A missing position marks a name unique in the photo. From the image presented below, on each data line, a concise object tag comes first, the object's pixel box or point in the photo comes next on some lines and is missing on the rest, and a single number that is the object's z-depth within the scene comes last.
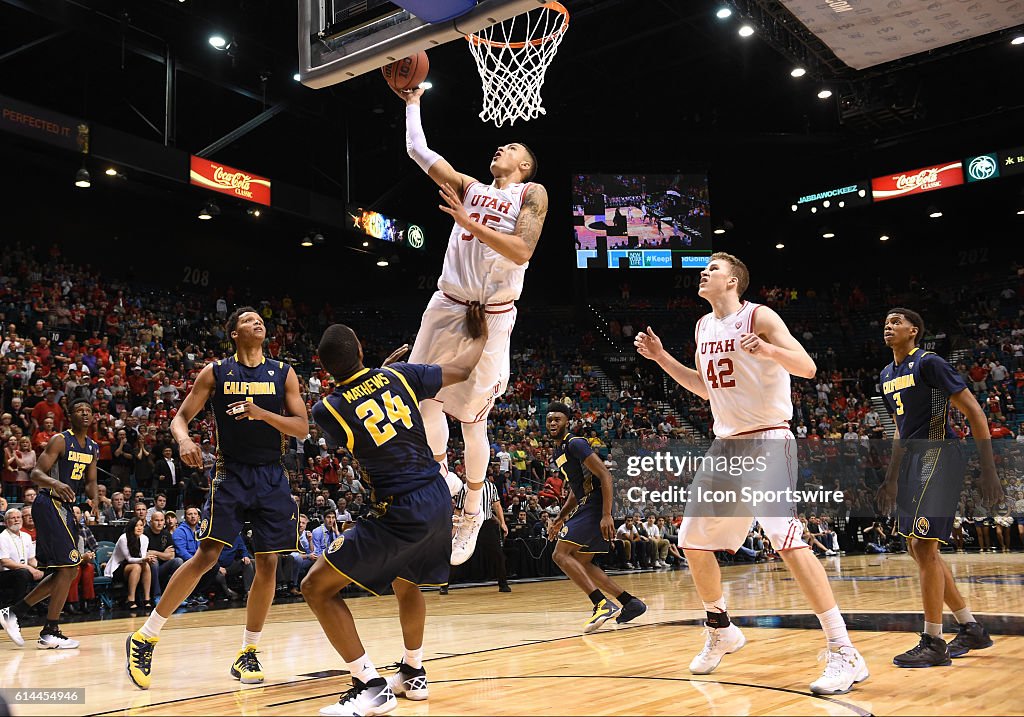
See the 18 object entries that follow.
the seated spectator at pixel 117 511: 11.28
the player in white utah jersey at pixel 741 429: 4.79
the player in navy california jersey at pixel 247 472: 5.32
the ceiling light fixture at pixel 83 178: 16.64
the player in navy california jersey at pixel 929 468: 5.28
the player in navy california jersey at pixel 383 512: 4.30
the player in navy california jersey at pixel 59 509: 7.38
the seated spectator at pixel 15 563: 9.31
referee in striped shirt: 12.75
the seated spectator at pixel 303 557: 12.09
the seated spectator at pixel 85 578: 10.21
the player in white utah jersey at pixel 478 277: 5.26
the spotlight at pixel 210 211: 18.64
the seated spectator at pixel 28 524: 10.02
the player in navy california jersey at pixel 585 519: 7.98
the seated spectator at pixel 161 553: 10.76
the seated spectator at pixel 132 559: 10.48
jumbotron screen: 23.23
